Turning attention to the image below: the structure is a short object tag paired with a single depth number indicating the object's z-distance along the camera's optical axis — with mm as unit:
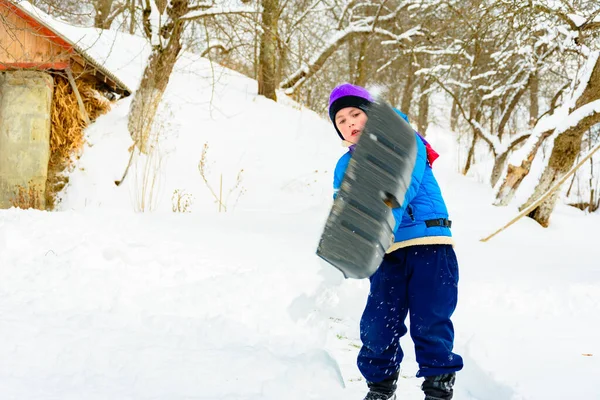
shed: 7970
